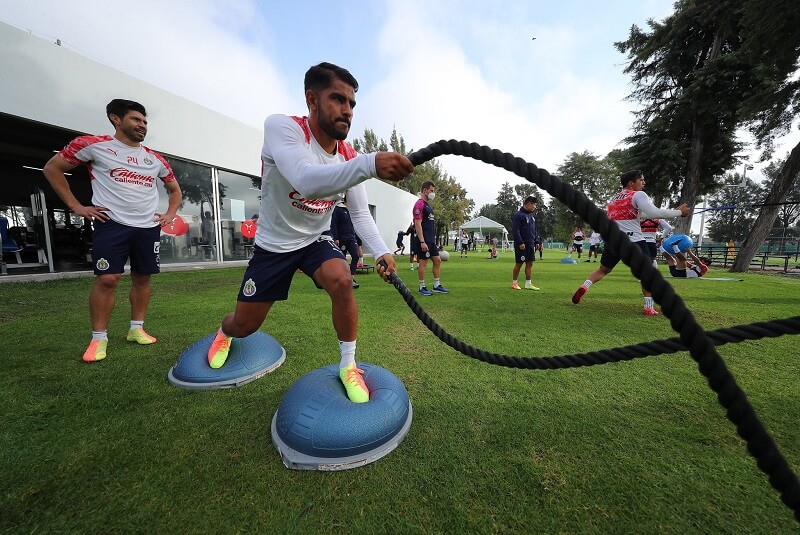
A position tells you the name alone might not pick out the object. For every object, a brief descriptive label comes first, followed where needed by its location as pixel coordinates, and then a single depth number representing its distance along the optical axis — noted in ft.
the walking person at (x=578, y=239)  60.11
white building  21.27
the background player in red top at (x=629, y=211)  14.76
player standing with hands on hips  9.13
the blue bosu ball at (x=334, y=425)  5.01
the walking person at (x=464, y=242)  70.73
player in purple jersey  20.61
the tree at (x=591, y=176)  140.46
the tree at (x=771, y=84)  29.07
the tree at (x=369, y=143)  115.65
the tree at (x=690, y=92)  44.06
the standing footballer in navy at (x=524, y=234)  22.39
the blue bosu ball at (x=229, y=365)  7.46
